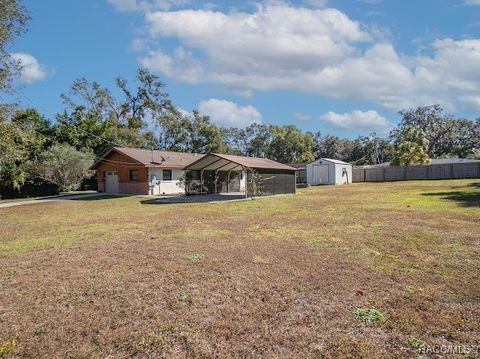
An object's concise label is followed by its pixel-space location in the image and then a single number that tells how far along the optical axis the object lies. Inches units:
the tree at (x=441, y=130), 2471.7
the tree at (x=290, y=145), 2422.5
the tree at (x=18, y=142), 695.1
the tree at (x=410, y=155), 1776.6
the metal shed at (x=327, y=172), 1592.0
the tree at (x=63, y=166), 1173.7
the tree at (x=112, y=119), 1373.0
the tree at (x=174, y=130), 1861.0
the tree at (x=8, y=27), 617.3
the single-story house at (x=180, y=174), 951.0
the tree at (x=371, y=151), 2854.3
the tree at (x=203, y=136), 1926.7
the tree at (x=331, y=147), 2792.8
